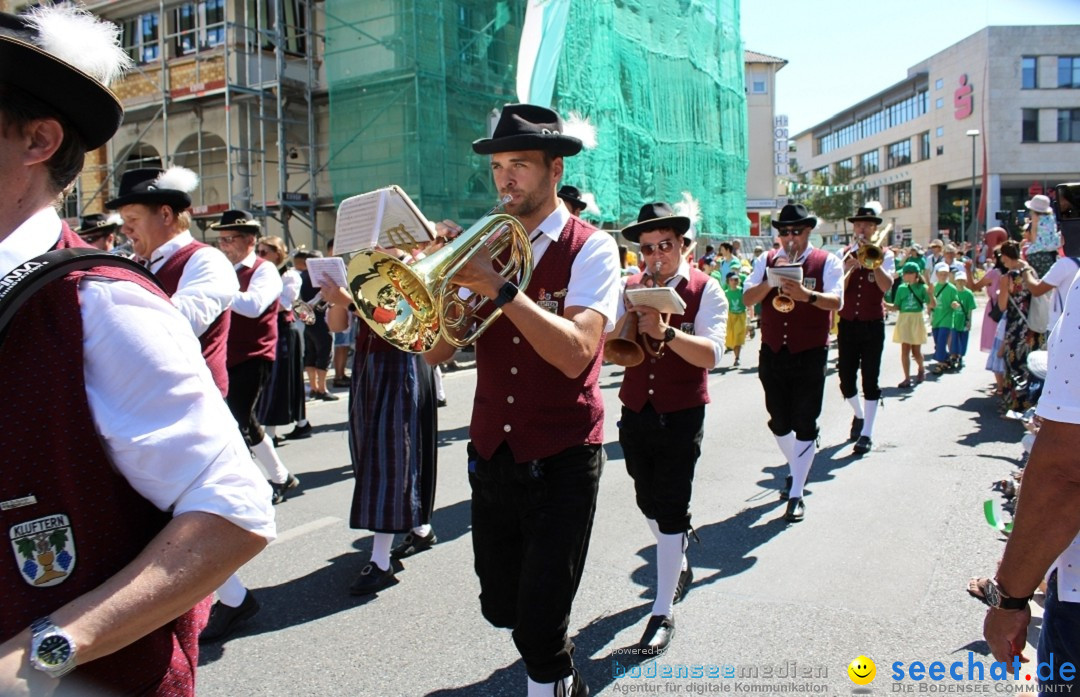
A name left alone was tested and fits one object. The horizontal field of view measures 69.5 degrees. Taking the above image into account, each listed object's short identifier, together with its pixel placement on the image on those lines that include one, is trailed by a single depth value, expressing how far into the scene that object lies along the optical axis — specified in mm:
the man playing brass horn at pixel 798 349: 5391
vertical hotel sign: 43906
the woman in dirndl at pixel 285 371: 7090
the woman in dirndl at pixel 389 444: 4340
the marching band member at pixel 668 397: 3635
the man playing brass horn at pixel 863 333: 7242
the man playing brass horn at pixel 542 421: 2529
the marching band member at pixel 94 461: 1153
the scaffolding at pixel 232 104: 16938
